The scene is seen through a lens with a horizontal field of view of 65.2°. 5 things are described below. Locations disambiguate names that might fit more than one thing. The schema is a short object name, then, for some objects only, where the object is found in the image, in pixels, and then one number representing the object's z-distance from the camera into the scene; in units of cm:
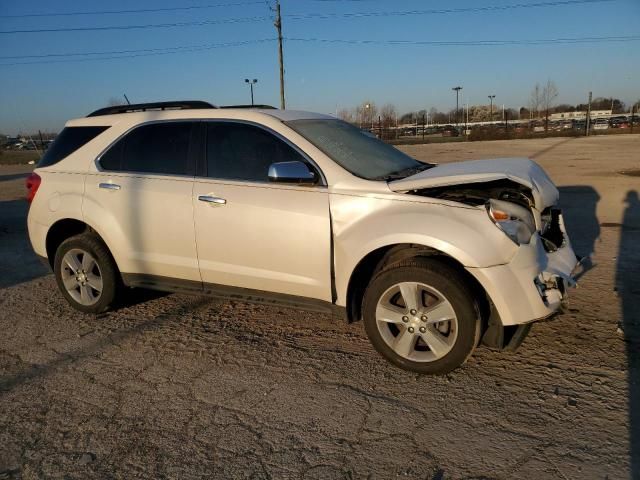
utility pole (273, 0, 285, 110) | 3312
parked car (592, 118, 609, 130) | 6023
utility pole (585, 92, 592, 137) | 4329
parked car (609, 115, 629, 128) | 5691
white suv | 324
